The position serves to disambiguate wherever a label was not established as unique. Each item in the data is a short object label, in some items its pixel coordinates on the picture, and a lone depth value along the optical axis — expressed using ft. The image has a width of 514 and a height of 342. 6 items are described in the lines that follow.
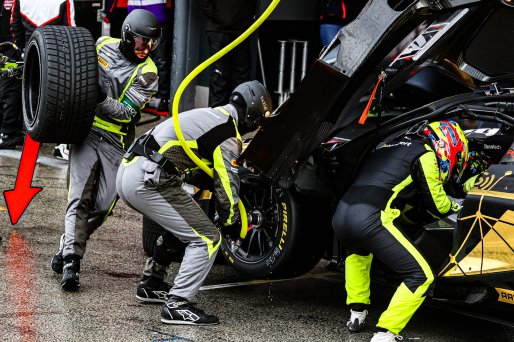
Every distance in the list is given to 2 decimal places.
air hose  35.19
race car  32.32
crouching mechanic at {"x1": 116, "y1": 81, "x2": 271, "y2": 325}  35.91
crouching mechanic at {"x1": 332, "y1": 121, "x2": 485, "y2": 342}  33.65
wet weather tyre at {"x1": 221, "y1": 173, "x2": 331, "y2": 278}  37.68
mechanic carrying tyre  41.11
